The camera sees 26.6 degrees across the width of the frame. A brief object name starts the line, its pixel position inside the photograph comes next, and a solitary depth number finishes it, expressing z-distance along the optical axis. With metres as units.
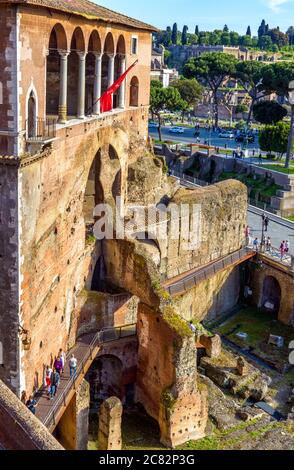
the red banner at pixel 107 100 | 22.03
